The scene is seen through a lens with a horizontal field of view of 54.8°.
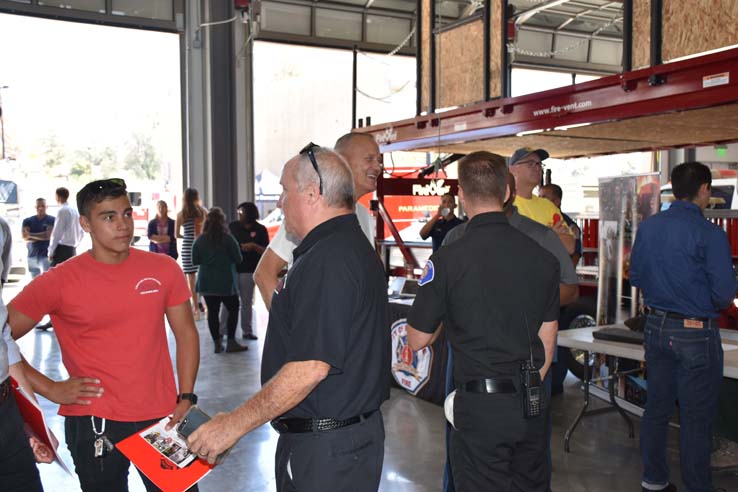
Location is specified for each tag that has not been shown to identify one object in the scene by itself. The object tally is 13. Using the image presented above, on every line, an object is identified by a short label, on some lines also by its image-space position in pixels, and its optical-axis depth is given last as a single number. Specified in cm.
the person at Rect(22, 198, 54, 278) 1102
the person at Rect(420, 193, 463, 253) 838
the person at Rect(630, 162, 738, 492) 365
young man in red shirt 250
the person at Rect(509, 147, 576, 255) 435
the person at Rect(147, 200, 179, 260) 1059
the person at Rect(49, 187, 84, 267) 968
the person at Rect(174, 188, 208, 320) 970
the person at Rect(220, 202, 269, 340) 863
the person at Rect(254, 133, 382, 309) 314
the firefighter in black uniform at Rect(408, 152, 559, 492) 263
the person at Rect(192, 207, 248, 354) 790
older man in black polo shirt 184
